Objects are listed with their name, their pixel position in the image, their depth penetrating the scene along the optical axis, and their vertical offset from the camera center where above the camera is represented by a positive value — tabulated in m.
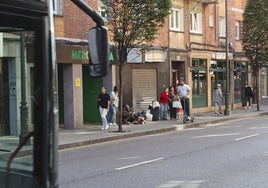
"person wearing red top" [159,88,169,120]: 26.12 -1.00
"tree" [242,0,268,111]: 32.22 +3.19
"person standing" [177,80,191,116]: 25.35 -0.53
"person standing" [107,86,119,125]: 22.53 -0.94
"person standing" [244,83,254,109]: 36.40 -0.83
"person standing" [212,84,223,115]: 30.02 -0.83
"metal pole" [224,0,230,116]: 29.50 -1.08
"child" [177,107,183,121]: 26.08 -1.54
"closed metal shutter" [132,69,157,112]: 26.16 -0.21
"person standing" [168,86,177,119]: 26.58 -1.13
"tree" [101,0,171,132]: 19.55 +2.49
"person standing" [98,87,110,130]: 20.94 -0.85
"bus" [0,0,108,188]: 3.38 -0.07
